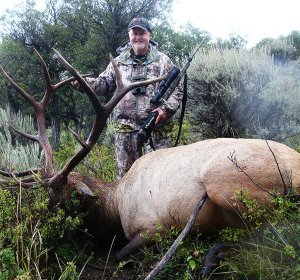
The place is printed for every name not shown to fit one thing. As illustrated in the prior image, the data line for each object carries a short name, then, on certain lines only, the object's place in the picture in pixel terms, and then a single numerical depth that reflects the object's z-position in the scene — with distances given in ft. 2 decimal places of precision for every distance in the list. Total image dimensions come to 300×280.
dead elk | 11.05
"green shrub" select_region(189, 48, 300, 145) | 21.86
